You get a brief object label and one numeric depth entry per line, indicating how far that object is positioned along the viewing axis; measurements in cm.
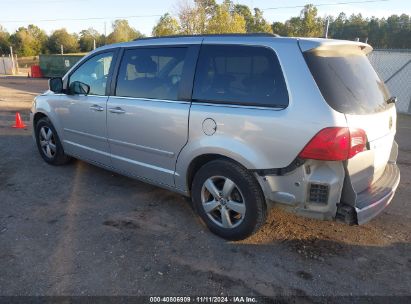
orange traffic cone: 861
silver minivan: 280
